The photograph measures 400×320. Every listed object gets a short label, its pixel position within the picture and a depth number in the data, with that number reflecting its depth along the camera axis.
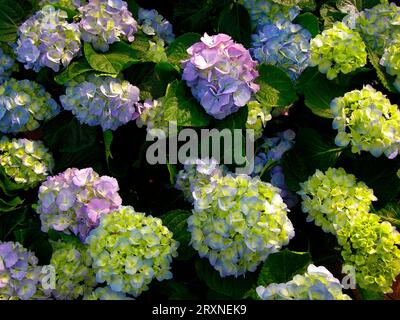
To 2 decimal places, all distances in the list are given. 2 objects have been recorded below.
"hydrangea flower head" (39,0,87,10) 1.97
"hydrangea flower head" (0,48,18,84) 1.99
